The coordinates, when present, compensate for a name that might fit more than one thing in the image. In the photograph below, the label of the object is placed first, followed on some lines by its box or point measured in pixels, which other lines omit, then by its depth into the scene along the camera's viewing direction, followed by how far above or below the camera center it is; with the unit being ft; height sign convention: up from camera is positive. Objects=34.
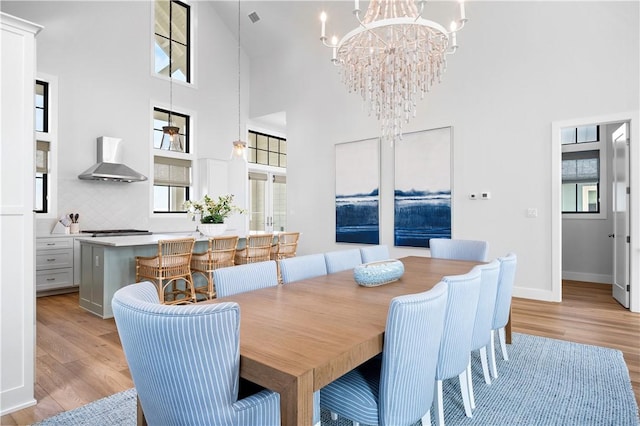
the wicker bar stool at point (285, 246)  16.90 -1.55
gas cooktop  18.02 -0.97
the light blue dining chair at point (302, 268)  7.79 -1.23
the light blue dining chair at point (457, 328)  5.35 -1.75
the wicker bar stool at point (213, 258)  14.07 -1.74
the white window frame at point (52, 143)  17.71 +3.44
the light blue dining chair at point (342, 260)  9.18 -1.22
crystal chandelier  9.83 +4.49
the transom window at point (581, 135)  19.17 +4.21
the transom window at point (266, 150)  27.63 +5.02
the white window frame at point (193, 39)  24.09 +11.56
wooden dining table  3.43 -1.45
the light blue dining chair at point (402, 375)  4.24 -1.97
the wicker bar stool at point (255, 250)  15.26 -1.57
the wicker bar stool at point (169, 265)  12.88 -1.86
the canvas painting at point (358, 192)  19.98 +1.23
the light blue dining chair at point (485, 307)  6.40 -1.74
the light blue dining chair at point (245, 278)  6.44 -1.22
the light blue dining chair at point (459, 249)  11.59 -1.19
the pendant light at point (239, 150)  18.01 +3.14
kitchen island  13.09 -1.97
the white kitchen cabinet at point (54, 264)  16.44 -2.33
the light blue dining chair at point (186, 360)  3.31 -1.41
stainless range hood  18.30 +2.38
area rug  6.55 -3.69
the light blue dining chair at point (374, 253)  10.38 -1.18
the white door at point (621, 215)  13.85 -0.06
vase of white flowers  15.23 -0.03
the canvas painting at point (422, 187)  17.54 +1.29
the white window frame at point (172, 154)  21.75 +3.71
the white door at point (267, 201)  27.35 +0.97
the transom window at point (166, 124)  22.38 +5.62
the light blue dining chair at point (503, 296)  7.72 -1.82
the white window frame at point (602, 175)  18.83 +1.98
